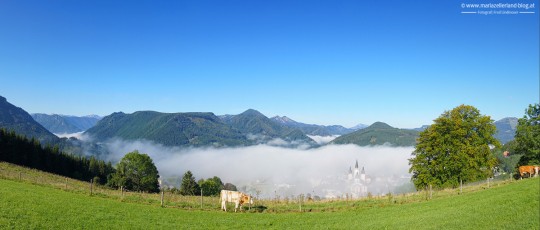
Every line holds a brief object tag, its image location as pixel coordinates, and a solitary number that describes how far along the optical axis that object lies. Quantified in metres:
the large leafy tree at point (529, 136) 51.62
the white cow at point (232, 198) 36.88
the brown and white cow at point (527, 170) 47.14
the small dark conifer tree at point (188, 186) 113.12
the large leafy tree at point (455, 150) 51.72
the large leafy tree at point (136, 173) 95.38
